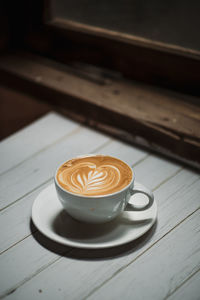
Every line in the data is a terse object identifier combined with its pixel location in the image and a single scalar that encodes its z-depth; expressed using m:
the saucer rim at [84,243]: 0.64
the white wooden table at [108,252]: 0.60
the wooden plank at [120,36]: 1.16
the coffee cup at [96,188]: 0.65
